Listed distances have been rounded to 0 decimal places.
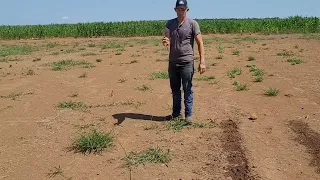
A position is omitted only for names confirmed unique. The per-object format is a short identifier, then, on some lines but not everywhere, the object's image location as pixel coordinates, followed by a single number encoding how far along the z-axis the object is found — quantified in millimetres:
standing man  4125
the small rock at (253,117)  4512
